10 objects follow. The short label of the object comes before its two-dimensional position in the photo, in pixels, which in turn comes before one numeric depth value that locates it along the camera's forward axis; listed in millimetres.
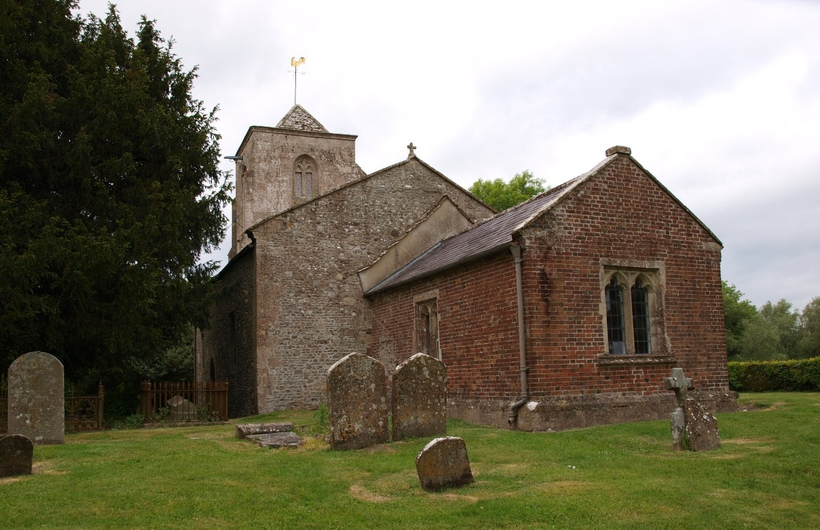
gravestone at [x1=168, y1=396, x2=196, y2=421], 18734
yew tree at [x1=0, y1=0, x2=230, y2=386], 14477
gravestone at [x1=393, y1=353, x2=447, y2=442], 11422
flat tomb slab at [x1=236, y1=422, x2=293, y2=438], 12914
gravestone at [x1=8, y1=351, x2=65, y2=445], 11852
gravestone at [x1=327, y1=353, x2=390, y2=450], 10836
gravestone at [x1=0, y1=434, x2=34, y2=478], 8852
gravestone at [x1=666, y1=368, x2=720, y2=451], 9953
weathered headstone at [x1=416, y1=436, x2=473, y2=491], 7805
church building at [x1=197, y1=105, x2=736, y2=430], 13195
